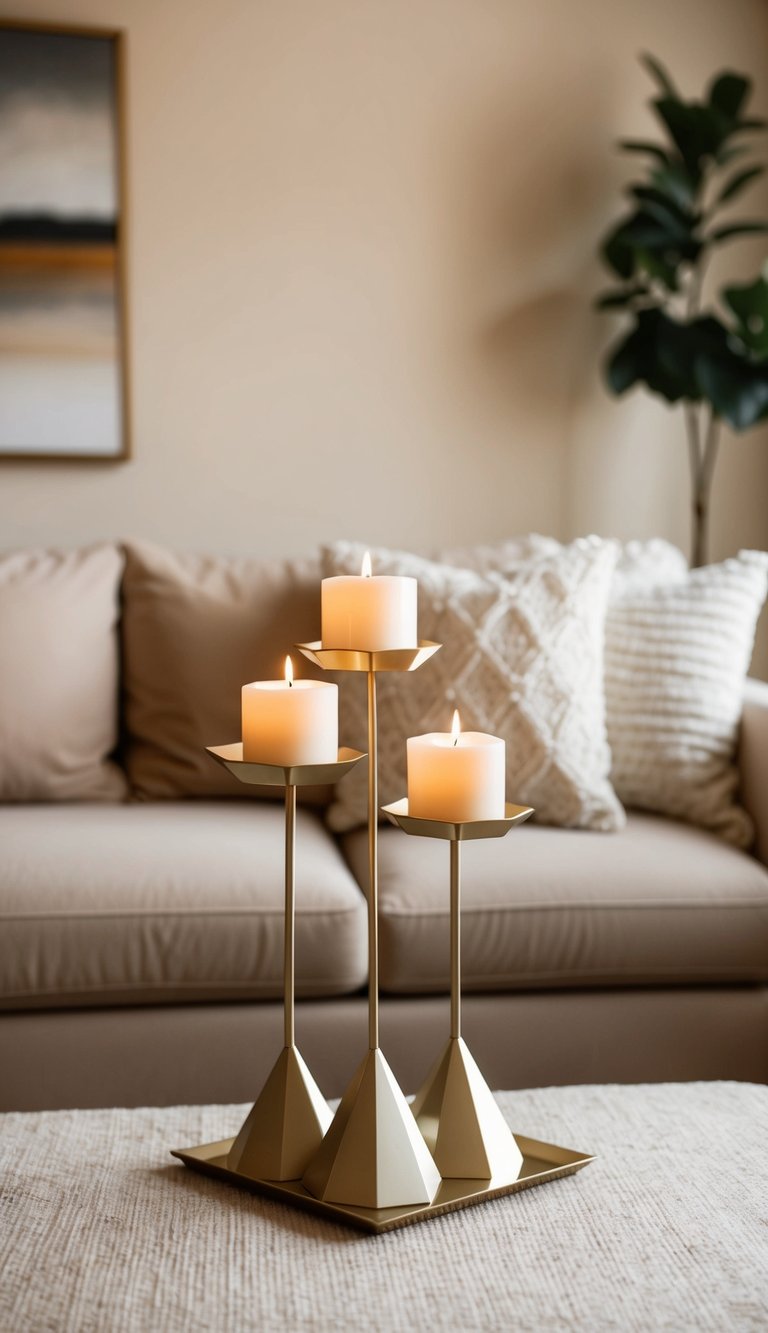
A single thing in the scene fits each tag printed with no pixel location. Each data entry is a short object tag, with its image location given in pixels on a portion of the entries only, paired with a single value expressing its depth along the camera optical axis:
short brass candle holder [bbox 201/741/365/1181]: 1.09
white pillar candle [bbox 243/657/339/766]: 1.05
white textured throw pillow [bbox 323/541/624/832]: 2.10
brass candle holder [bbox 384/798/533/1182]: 1.09
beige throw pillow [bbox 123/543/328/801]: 2.33
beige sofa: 1.78
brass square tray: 1.02
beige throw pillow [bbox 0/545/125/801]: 2.25
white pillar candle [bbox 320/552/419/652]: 1.06
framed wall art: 2.68
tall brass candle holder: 1.04
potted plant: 2.69
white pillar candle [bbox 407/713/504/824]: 1.04
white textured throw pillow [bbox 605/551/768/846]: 2.20
